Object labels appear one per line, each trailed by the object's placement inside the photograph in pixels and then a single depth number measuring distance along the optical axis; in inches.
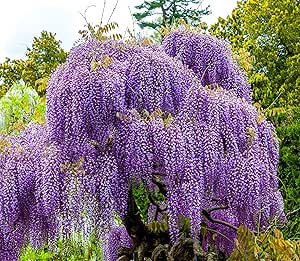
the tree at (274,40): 589.0
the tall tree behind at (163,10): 876.6
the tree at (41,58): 723.4
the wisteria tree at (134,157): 151.3
